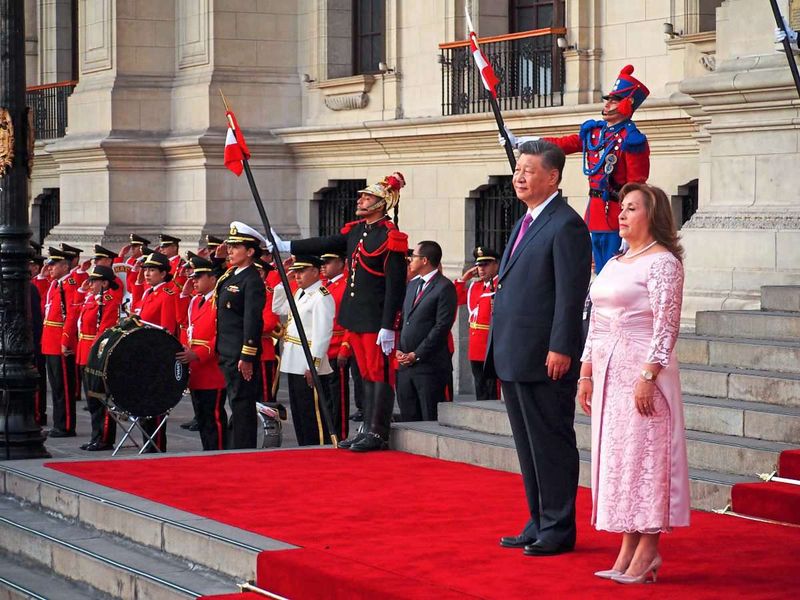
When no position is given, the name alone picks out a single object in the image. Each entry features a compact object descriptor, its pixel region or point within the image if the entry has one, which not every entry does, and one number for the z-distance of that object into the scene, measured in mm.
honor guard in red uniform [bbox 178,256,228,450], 13117
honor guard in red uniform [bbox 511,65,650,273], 10484
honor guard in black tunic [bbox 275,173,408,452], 10891
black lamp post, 11797
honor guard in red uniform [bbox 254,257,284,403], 14469
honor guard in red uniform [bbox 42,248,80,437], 16219
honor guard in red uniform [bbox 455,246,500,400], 15469
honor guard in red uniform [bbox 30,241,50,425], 16600
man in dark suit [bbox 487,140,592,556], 7355
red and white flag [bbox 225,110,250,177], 12164
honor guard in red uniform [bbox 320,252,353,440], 13367
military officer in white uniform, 12719
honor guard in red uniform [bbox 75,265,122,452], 15727
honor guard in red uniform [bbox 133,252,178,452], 15297
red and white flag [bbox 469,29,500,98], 10916
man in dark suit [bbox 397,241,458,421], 13031
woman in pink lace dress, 6738
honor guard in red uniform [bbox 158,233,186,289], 17781
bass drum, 12898
